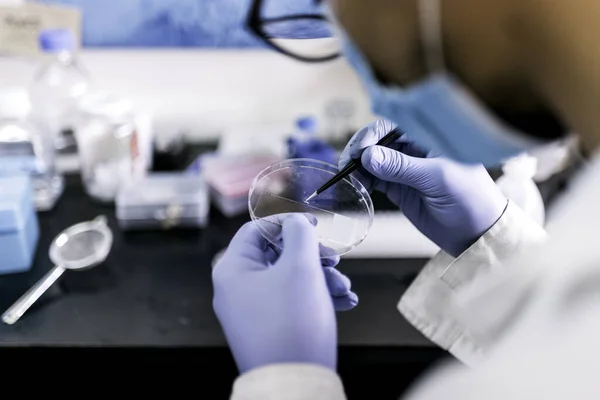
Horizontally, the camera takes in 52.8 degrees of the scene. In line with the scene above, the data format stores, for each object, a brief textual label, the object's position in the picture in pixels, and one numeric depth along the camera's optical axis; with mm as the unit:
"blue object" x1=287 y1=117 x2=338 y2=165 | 1130
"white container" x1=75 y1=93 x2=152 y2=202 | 1150
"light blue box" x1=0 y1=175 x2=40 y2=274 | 939
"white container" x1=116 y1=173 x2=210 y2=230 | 1081
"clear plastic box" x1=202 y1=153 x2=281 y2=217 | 1111
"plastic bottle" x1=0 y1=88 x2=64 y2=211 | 1084
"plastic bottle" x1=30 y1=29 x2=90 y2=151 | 1266
